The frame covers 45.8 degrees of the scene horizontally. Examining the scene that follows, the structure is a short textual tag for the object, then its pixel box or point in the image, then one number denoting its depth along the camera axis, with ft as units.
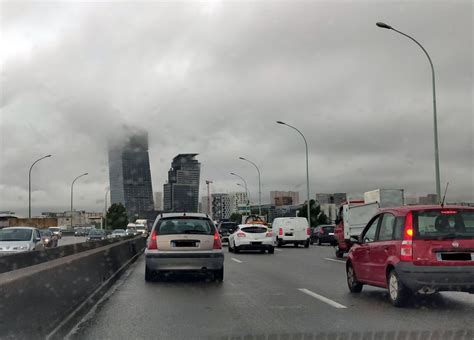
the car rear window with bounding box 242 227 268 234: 85.25
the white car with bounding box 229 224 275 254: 84.89
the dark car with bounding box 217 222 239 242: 124.47
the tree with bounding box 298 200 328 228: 290.35
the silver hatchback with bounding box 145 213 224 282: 41.22
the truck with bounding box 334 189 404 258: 71.89
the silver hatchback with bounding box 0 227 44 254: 63.62
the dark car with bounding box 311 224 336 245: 124.18
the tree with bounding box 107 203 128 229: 435.94
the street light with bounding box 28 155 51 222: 168.44
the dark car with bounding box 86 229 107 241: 172.88
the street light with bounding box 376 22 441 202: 76.05
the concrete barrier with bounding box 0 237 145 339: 17.56
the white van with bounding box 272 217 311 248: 112.27
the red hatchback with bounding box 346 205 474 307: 27.84
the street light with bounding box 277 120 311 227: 156.71
